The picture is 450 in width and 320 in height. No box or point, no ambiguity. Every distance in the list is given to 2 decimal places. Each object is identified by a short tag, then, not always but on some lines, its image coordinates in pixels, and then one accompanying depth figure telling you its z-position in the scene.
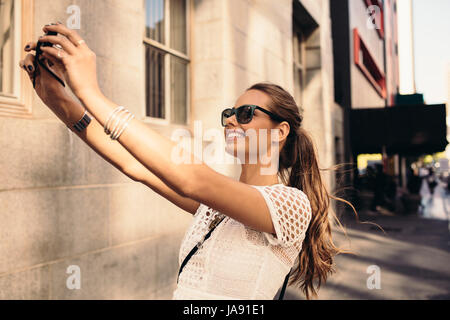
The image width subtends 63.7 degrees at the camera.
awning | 14.49
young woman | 1.20
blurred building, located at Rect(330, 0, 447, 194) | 14.64
